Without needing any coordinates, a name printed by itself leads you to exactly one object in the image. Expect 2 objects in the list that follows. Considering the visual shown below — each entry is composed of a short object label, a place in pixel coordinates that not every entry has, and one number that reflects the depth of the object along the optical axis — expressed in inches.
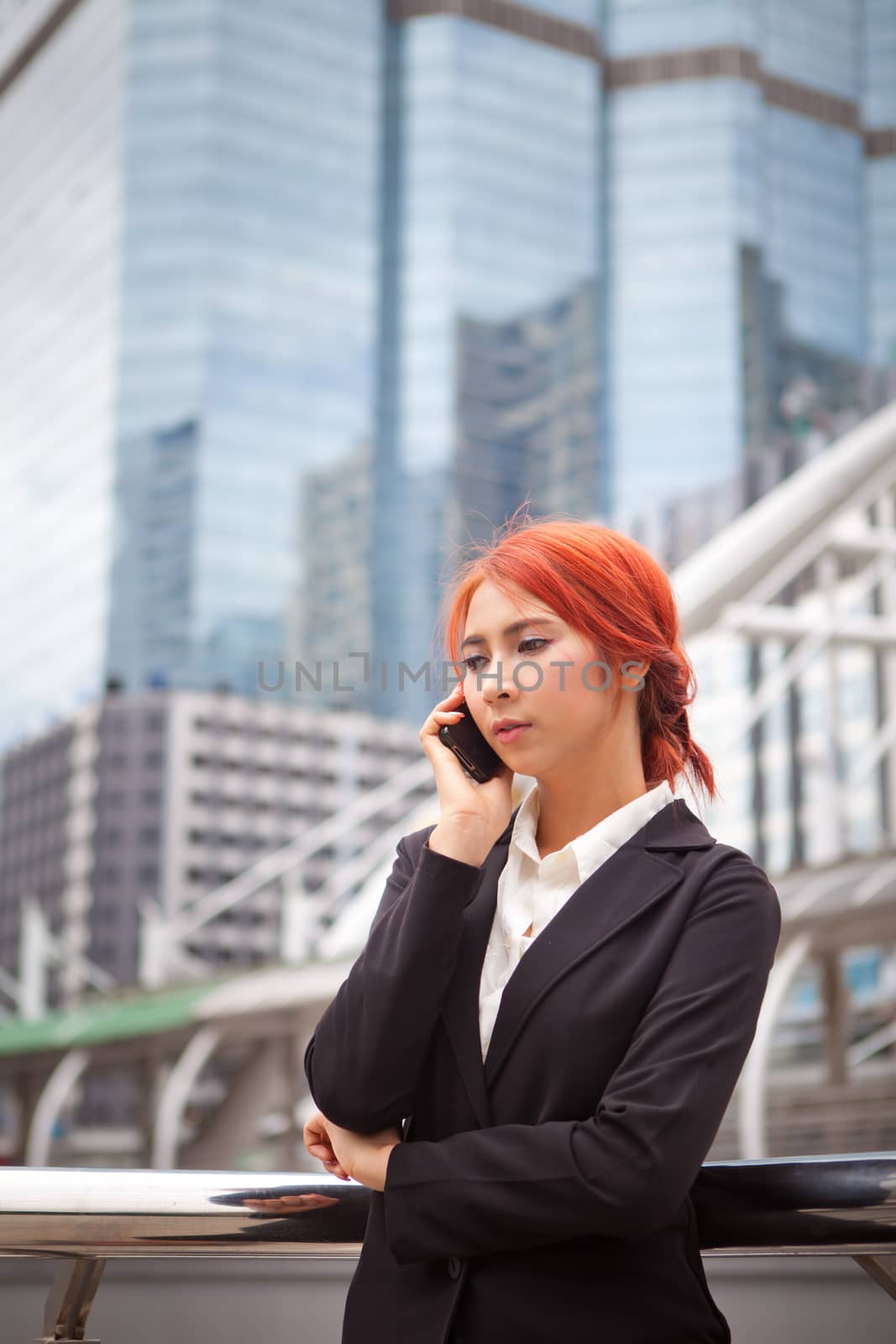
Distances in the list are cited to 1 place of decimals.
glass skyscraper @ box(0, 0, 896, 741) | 4042.8
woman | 58.9
